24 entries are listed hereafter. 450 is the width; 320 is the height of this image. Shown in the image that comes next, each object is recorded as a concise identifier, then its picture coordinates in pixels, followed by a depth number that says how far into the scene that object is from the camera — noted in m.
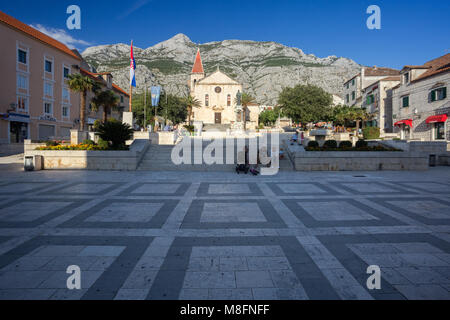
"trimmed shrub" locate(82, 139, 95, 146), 17.42
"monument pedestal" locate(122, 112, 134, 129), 21.44
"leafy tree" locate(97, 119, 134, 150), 16.86
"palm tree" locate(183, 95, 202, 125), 51.25
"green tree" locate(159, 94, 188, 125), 58.06
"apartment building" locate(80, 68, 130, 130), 42.59
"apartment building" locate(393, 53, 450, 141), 26.45
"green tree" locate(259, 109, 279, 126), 81.88
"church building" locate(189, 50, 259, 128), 60.25
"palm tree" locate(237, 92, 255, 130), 52.94
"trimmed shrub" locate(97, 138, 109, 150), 16.66
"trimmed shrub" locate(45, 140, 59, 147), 17.47
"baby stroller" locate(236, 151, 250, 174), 14.45
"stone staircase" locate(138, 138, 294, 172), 15.89
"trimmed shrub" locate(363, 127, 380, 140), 26.46
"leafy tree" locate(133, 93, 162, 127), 54.06
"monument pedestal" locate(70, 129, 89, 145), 20.38
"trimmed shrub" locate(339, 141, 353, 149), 16.95
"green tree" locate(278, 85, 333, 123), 40.84
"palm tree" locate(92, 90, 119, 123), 29.47
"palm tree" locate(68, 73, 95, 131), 25.55
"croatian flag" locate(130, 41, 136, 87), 23.11
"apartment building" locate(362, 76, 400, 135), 38.38
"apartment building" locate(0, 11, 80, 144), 28.98
